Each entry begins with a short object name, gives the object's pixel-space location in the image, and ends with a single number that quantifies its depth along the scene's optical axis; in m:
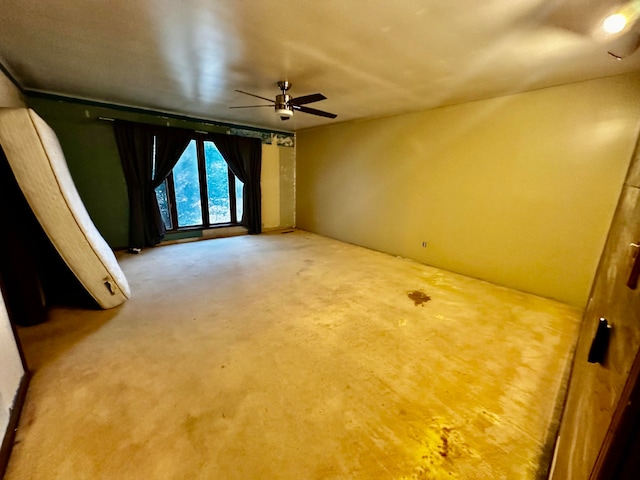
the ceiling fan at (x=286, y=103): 2.66
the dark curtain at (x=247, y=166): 5.01
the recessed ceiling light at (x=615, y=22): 1.49
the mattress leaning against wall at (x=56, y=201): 1.97
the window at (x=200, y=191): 4.70
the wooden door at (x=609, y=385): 0.48
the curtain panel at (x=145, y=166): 4.06
